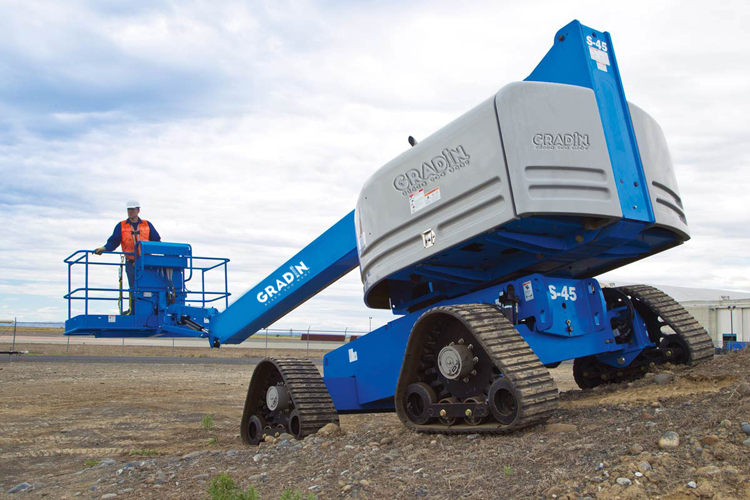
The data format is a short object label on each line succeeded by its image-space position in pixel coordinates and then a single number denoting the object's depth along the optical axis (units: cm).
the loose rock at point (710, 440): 377
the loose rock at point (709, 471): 341
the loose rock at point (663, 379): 575
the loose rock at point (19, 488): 582
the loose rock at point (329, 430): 653
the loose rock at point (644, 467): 356
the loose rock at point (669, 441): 384
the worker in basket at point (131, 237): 907
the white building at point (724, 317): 2827
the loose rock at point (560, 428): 471
